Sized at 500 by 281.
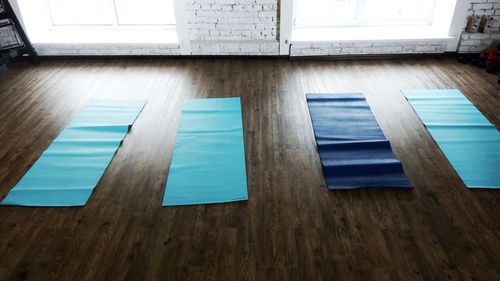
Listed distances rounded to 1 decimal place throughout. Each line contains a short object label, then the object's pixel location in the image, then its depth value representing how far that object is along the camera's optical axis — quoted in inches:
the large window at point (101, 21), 216.5
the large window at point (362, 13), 217.2
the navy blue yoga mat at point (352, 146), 121.0
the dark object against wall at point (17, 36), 201.3
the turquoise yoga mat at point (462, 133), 123.3
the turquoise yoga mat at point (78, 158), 116.9
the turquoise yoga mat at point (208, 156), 116.9
